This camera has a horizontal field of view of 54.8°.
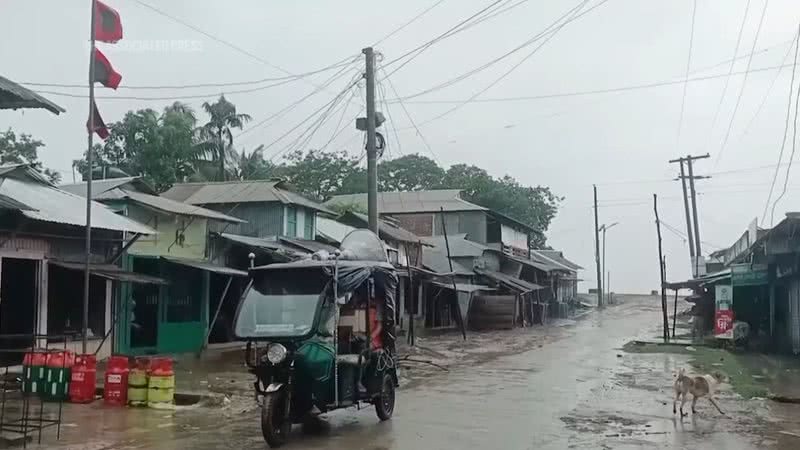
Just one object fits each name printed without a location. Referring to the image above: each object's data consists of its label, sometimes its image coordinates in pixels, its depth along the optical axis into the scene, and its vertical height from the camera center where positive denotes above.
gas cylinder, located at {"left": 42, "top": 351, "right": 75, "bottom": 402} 12.44 -1.38
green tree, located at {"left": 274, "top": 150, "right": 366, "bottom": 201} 57.06 +8.73
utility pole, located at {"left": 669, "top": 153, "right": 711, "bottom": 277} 44.06 +4.00
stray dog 12.06 -1.51
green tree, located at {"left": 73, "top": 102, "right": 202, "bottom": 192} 35.91 +6.72
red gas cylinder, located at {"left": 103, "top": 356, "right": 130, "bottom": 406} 12.31 -1.49
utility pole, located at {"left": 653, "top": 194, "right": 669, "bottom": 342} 29.45 +0.62
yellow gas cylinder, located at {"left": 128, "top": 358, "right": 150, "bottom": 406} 12.27 -1.55
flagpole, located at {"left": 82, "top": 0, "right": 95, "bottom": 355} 13.81 +1.56
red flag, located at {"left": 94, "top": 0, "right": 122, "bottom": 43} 14.77 +5.12
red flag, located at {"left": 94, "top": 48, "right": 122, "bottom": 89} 14.74 +4.18
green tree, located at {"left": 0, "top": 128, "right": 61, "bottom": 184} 35.78 +6.72
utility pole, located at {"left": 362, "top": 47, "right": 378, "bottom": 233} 19.75 +3.52
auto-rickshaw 9.55 -0.62
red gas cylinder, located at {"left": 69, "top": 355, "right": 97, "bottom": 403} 12.47 -1.48
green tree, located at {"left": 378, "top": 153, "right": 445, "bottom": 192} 63.72 +9.72
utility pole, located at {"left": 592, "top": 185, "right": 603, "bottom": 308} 66.56 +3.49
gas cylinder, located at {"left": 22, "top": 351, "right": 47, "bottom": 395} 12.68 -1.34
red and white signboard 27.21 -1.22
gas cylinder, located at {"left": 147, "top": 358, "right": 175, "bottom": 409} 12.18 -1.52
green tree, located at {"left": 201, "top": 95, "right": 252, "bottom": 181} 38.78 +8.60
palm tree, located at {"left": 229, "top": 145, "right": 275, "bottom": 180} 40.44 +6.82
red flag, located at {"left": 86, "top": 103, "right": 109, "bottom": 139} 14.63 +3.12
